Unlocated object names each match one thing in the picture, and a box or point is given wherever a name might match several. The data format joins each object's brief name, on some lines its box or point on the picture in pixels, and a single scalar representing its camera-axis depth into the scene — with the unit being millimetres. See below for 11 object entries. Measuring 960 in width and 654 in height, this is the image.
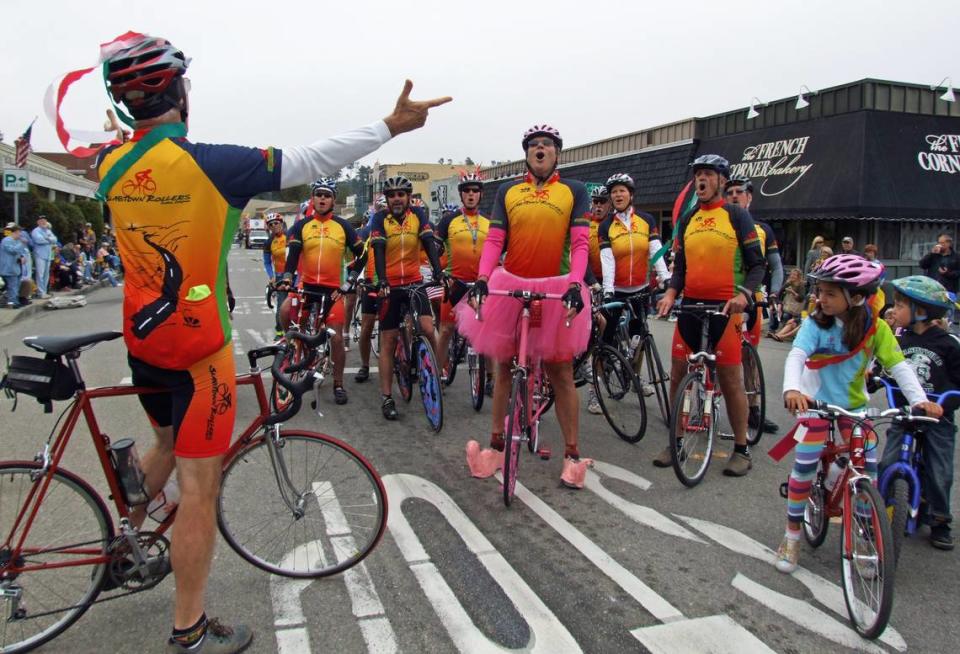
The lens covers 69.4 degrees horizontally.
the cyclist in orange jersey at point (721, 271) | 5039
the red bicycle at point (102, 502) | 2760
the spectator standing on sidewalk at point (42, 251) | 17372
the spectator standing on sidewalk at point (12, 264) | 15727
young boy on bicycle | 3861
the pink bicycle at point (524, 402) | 4312
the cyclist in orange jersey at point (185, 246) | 2500
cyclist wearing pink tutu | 4684
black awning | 14516
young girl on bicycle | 3465
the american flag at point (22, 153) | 17922
